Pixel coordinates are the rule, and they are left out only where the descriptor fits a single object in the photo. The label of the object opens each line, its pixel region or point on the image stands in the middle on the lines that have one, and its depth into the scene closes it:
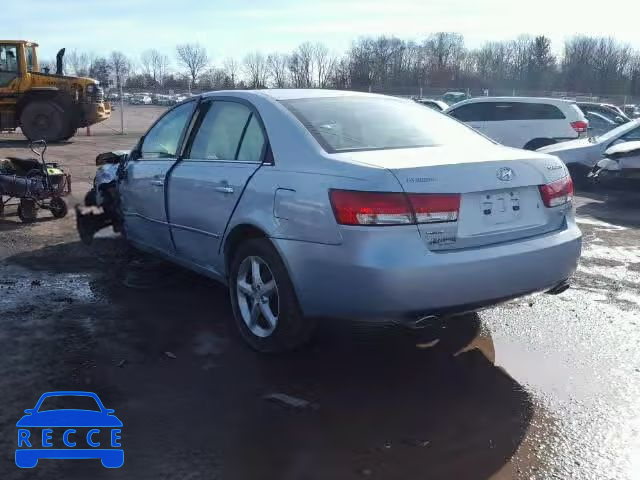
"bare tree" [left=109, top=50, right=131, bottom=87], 89.62
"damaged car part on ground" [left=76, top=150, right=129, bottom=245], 6.64
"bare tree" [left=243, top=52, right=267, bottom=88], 66.96
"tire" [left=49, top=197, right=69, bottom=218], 8.30
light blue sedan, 3.35
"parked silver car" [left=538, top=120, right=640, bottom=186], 11.61
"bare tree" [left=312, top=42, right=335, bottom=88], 63.14
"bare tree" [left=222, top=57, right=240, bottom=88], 69.56
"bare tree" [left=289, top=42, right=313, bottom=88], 69.56
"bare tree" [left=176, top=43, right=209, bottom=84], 84.31
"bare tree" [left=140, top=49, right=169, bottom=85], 88.22
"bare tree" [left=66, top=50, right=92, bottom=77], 81.33
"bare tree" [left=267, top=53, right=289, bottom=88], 67.93
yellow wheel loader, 19.84
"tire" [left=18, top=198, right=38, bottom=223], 8.08
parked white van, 14.48
